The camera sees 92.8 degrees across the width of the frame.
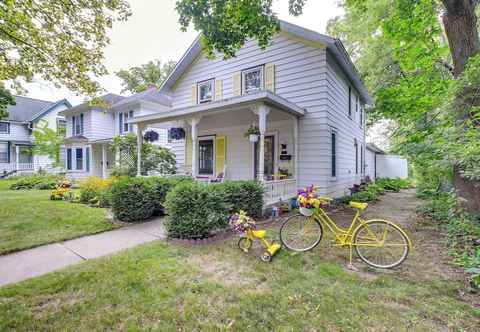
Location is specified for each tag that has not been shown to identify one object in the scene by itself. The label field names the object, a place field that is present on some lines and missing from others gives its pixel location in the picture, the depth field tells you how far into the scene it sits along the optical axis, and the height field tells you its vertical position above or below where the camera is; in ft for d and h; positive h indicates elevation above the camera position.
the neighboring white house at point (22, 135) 67.72 +8.99
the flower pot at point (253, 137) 23.91 +2.91
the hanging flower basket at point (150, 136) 31.60 +4.01
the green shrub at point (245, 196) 17.56 -2.45
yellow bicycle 11.32 -3.86
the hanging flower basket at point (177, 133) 30.78 +4.32
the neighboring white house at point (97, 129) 46.55 +8.54
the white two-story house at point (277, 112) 23.47 +5.59
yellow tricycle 12.17 -3.64
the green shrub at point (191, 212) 14.60 -3.06
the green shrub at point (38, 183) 42.25 -3.48
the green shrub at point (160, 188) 20.63 -2.10
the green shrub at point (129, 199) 19.19 -2.88
